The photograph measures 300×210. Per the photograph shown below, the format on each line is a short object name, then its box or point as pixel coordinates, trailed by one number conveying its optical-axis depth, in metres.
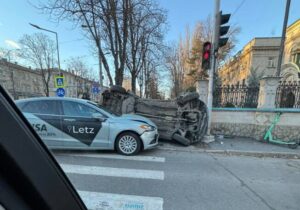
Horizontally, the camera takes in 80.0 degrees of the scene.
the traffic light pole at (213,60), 6.44
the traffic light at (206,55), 6.64
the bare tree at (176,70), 28.86
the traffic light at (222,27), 6.25
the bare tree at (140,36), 11.35
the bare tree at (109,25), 10.13
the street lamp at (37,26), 13.57
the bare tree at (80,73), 50.00
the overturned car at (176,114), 6.98
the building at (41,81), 25.19
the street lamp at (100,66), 11.37
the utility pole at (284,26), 10.91
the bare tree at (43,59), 29.60
